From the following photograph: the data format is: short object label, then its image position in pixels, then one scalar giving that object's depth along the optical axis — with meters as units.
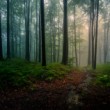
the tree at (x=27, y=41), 27.14
